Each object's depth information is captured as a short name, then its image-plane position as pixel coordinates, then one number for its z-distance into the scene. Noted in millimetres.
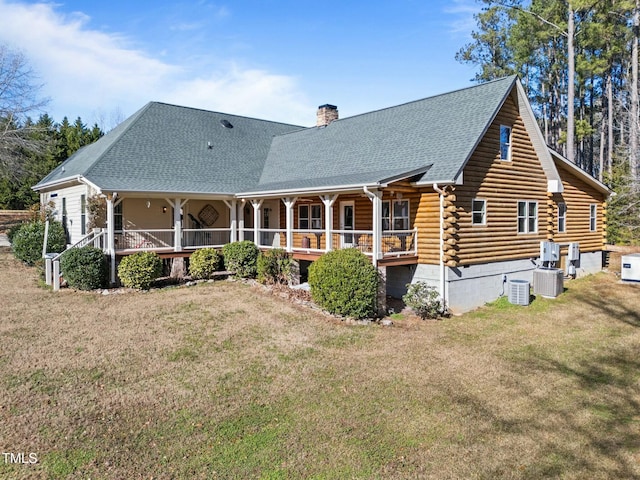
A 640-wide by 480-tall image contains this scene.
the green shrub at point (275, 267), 15750
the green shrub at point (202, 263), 16314
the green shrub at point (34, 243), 20047
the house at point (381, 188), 13711
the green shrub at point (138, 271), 14672
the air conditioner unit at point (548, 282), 15180
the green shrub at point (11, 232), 25062
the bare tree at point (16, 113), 30578
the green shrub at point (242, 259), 16734
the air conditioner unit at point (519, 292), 14195
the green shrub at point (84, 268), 14406
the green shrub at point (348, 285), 12047
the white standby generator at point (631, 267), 16828
